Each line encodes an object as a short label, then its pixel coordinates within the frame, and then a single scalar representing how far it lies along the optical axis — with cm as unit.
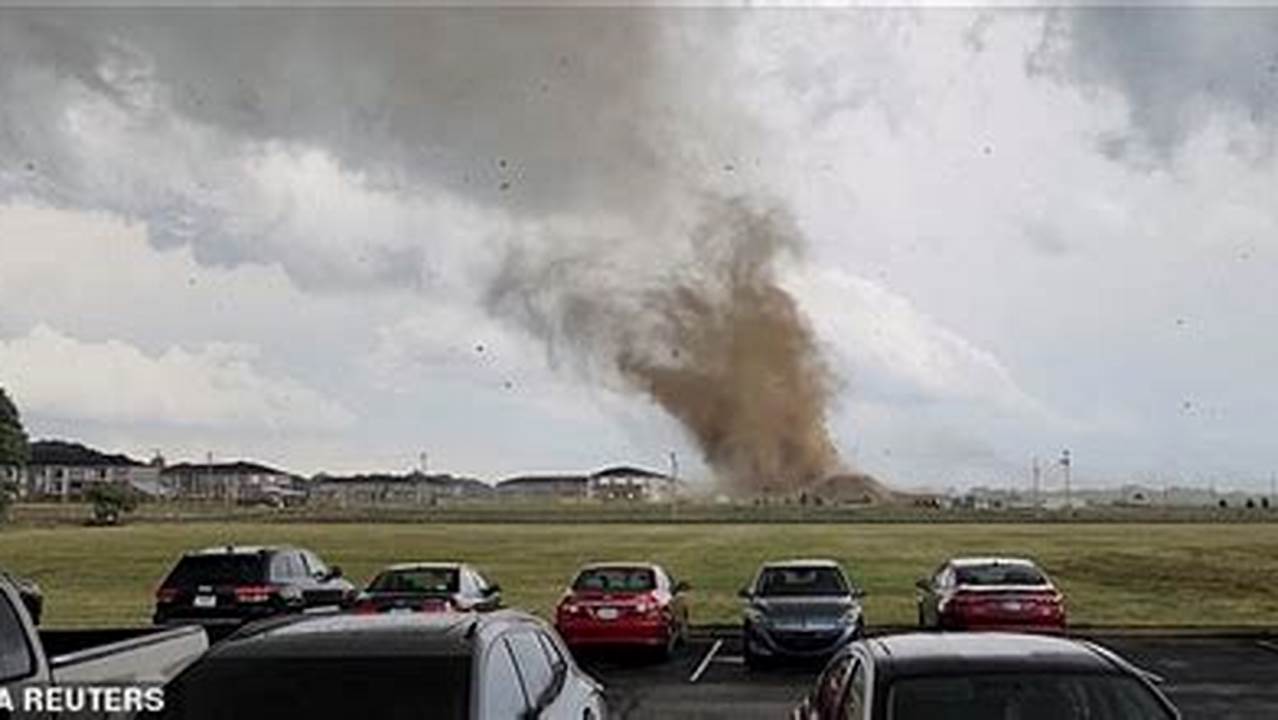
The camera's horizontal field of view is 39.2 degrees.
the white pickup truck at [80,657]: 842
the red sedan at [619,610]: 2747
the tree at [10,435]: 11900
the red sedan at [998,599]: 2691
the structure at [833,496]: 19225
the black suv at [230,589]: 2900
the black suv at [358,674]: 819
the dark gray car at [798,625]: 2570
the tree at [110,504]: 11397
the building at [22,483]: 13435
